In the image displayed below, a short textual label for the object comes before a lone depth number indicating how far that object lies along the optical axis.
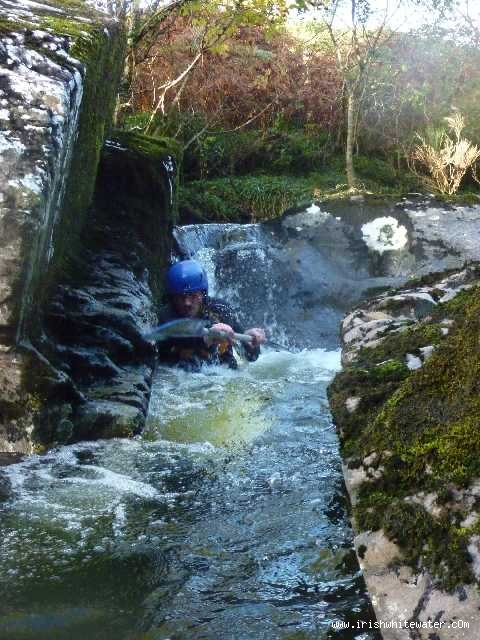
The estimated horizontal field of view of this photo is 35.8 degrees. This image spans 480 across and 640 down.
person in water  5.97
